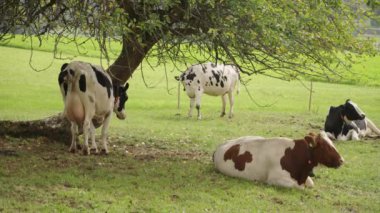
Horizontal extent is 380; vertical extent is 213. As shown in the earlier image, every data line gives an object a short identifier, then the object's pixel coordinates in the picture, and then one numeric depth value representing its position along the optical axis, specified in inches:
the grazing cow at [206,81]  905.5
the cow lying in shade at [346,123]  695.1
